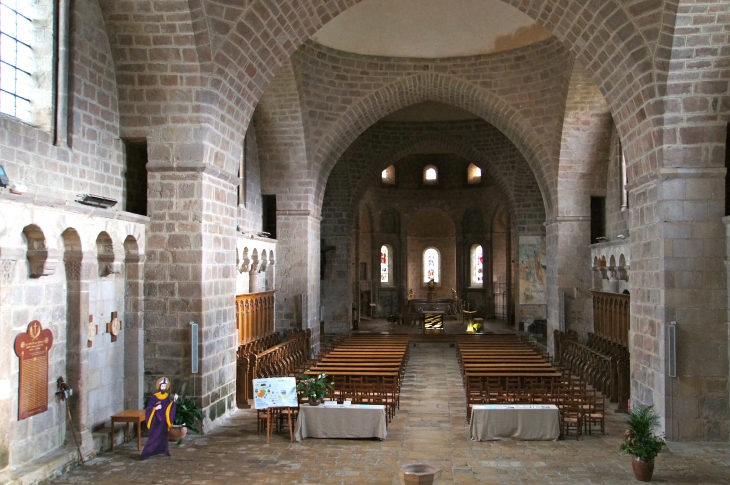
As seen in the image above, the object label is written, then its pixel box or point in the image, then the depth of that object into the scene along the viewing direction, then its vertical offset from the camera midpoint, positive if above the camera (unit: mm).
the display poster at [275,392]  10992 -2022
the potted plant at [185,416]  10734 -2455
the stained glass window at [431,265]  37375 +157
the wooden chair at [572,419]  11297 -2580
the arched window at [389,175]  35250 +4832
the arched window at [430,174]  35438 +4895
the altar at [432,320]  28095 -2173
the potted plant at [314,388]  11320 -2012
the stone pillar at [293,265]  20828 +102
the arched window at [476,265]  36188 +143
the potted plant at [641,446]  8961 -2380
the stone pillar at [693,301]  11078 -560
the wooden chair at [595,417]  11484 -2556
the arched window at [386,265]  36094 +162
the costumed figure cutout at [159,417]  10023 -2199
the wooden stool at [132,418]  10320 -2287
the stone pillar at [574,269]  20625 -50
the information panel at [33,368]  8805 -1328
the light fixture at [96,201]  9805 +1000
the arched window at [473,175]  35031 +4807
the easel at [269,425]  11133 -2606
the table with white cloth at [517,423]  11109 -2549
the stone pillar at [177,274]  11820 -93
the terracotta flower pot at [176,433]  10625 -2568
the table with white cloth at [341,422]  11172 -2546
